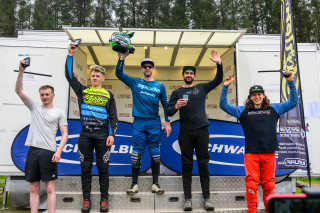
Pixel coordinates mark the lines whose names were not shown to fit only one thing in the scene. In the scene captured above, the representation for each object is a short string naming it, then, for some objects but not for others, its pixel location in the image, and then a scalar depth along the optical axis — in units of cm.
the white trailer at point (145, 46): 470
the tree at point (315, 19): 2204
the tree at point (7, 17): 2377
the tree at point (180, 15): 2233
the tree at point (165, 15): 2210
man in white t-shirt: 310
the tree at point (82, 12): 2494
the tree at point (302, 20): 2211
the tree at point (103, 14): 2450
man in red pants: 321
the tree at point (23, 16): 2489
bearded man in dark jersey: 349
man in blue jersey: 366
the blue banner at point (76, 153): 427
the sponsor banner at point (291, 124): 410
